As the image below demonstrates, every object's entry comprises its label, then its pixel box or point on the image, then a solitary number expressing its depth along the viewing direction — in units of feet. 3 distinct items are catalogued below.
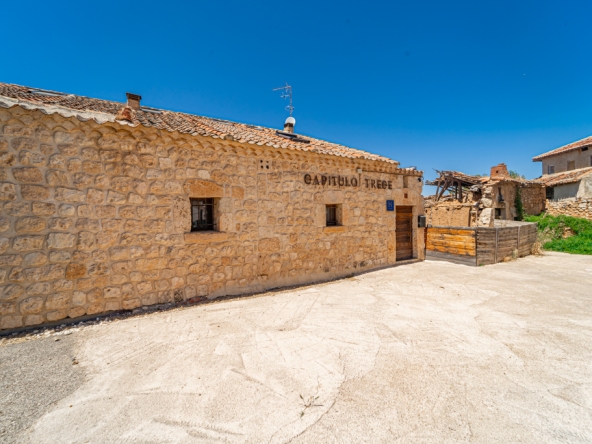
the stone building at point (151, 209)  12.63
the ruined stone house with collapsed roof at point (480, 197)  41.65
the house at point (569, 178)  53.26
